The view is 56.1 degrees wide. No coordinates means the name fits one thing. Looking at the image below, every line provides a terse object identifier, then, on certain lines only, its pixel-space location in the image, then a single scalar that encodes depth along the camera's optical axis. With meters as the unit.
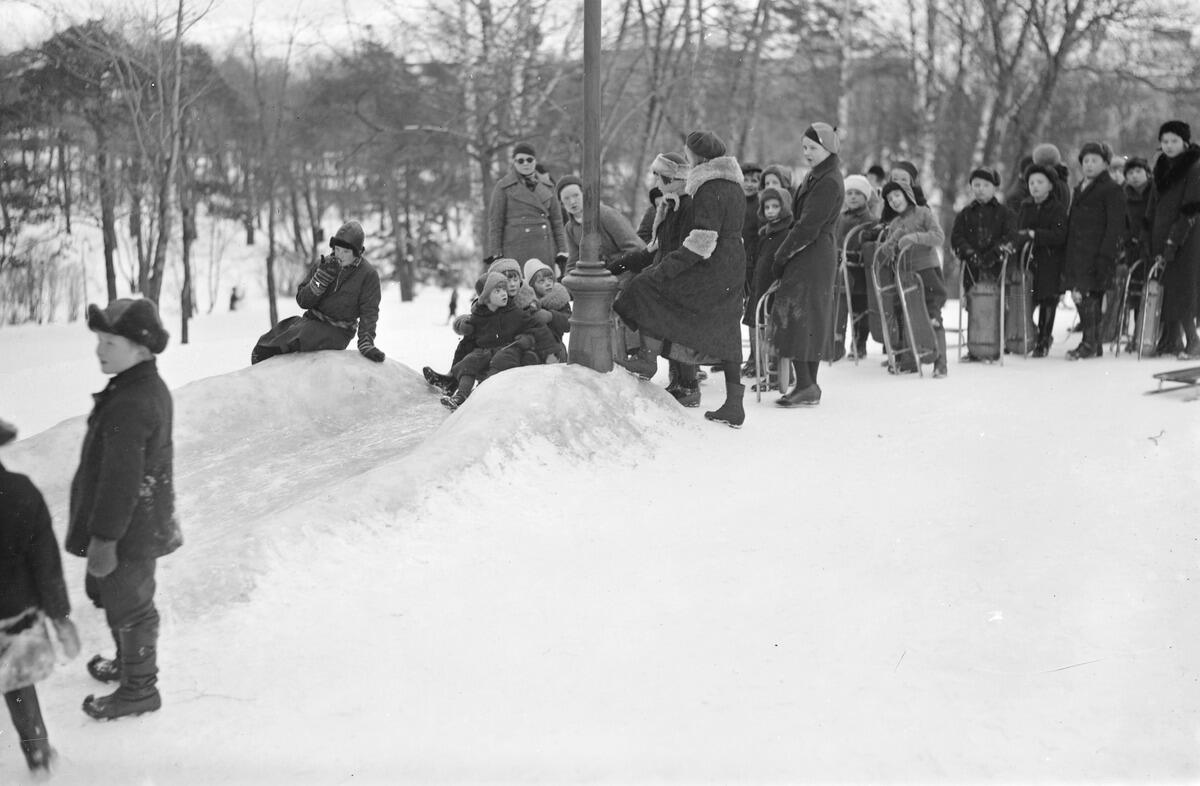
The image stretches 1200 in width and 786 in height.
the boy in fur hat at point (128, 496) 3.28
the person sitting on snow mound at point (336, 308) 7.34
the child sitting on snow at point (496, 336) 7.41
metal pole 6.67
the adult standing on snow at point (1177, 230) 9.57
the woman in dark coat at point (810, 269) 7.45
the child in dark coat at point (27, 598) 2.93
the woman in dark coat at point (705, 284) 6.68
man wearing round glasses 9.50
